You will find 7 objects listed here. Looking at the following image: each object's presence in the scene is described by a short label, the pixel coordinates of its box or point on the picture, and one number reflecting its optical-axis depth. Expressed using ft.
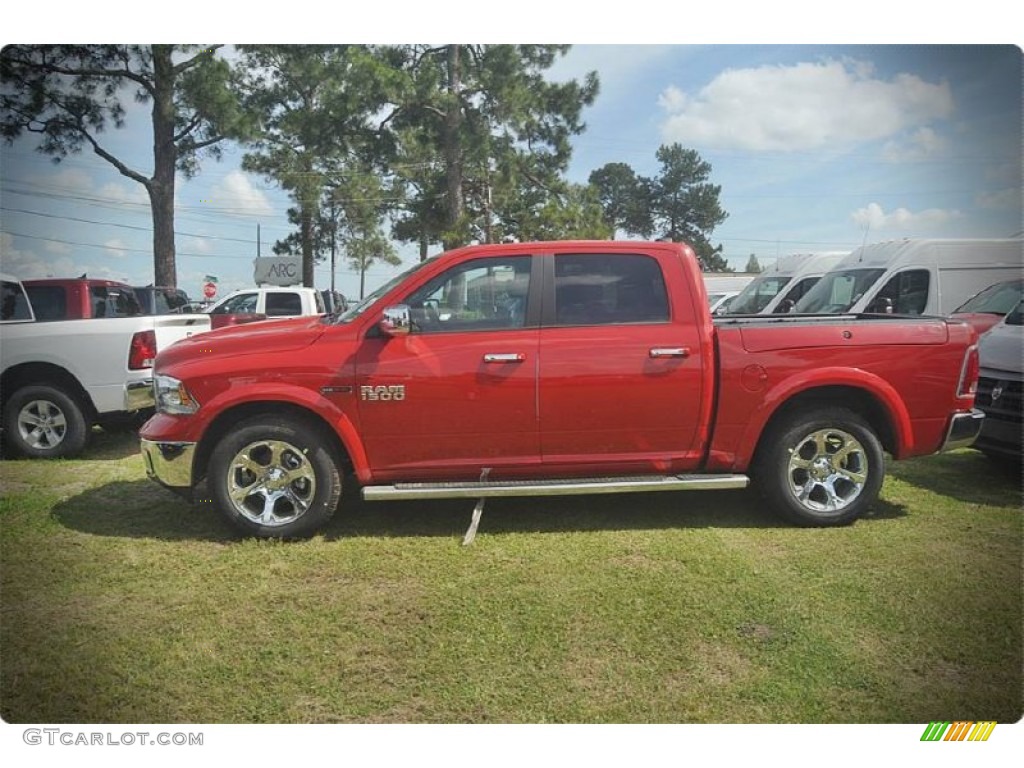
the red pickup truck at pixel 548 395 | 12.17
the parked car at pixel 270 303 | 40.06
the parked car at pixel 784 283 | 39.09
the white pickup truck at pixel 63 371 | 18.65
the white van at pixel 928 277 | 26.76
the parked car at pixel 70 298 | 19.06
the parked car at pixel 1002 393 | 15.03
